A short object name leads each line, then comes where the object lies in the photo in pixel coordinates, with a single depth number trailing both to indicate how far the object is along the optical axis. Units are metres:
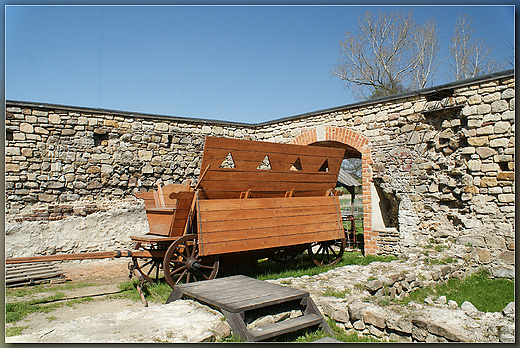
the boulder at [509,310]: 4.15
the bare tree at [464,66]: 14.44
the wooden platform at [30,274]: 6.33
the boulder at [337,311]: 4.55
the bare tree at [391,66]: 15.45
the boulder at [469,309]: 4.32
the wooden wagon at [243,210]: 5.61
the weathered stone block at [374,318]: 4.25
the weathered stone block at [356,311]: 4.46
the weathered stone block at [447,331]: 3.74
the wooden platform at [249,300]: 3.72
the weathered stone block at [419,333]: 3.98
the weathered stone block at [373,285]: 5.28
